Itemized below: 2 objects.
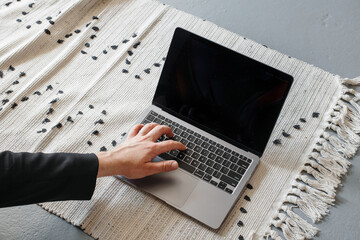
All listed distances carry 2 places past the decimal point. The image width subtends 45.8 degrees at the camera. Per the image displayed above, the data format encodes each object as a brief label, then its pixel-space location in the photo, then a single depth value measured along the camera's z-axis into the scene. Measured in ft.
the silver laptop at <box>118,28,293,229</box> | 2.76
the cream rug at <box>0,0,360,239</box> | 2.78
